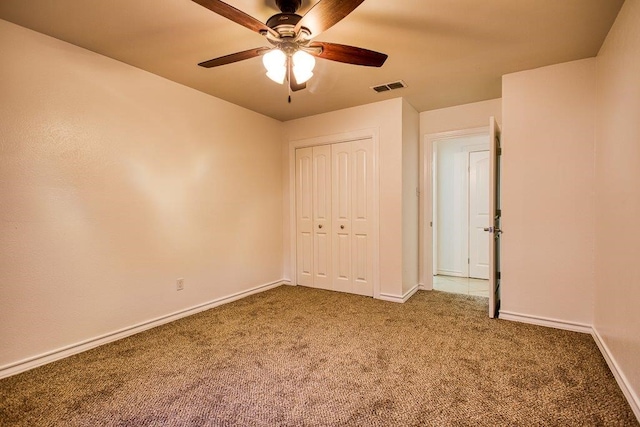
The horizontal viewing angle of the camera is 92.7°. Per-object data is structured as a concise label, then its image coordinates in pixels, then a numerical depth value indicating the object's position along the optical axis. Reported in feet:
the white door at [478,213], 15.76
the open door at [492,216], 9.57
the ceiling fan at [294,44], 4.92
